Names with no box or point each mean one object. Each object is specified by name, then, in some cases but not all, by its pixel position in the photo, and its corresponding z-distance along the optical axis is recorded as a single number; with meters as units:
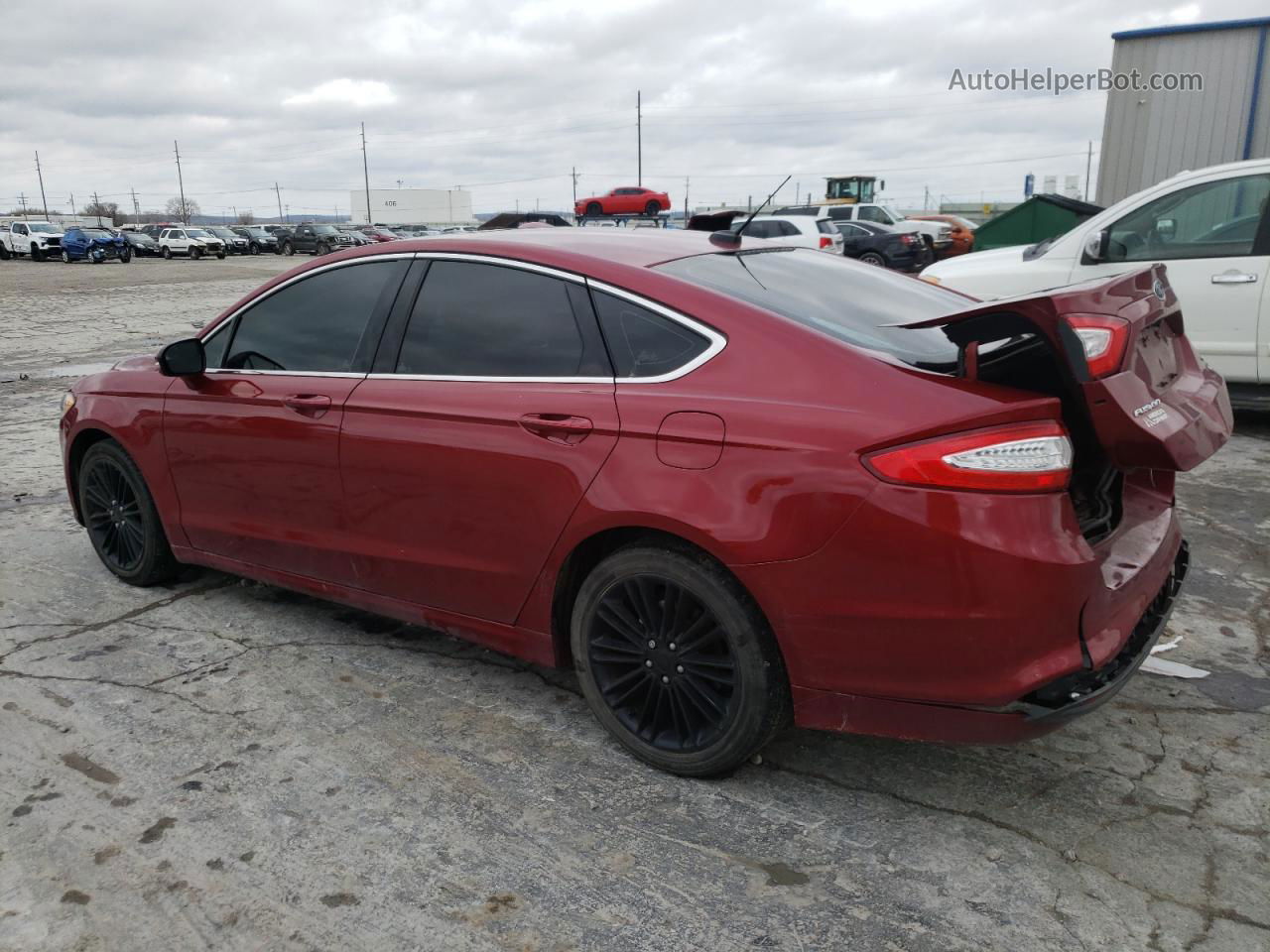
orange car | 28.09
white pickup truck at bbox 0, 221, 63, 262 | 43.16
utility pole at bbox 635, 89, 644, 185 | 71.44
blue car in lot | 41.62
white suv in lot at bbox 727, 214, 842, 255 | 21.31
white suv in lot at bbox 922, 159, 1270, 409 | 6.66
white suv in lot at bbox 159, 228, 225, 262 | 47.94
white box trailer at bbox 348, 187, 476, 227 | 88.94
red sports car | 44.84
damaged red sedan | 2.43
